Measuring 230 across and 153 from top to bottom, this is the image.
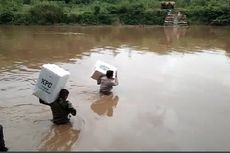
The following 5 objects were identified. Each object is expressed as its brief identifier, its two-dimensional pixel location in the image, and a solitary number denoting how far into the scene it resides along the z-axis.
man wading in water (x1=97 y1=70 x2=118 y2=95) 10.27
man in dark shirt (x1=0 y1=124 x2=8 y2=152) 6.60
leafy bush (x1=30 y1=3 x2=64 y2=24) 26.67
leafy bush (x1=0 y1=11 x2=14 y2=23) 26.69
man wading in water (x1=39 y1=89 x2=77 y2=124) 7.85
